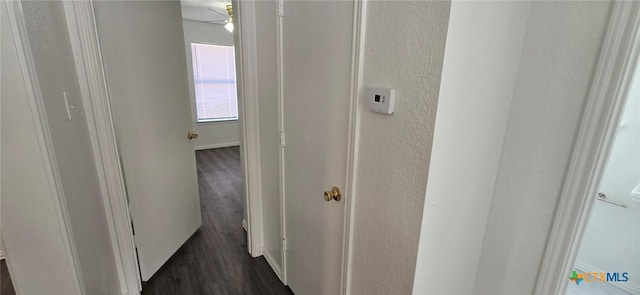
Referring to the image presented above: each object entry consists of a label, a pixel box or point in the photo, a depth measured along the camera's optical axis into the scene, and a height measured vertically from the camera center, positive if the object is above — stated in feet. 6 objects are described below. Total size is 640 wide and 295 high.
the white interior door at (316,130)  3.92 -0.67
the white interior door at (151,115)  5.57 -0.73
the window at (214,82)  17.30 +0.12
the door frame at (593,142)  2.65 -0.47
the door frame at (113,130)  4.82 -0.87
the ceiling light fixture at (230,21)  11.15 +2.58
